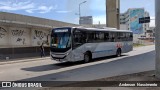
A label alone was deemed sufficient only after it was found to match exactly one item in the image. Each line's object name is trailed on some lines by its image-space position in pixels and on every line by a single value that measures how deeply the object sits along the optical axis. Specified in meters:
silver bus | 10.12
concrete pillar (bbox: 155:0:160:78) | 5.75
